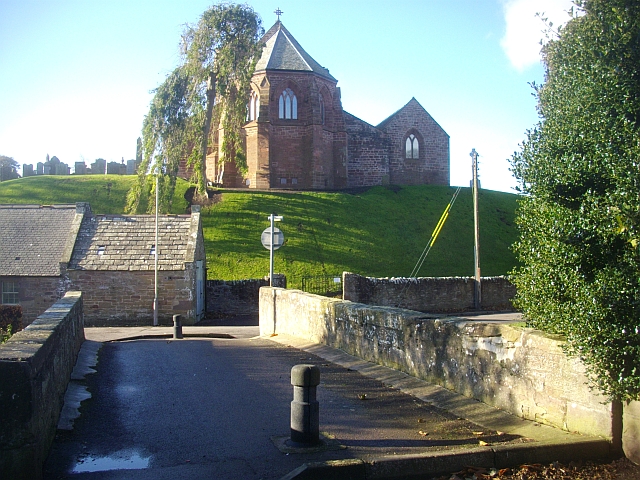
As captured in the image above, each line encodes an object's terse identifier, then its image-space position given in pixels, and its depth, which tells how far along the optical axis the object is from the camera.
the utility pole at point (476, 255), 33.41
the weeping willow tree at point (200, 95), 42.94
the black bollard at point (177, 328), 19.37
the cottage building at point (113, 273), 27.75
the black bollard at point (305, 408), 6.21
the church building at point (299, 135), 53.00
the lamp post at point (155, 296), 27.11
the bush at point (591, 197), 5.66
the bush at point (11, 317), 22.48
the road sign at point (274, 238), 23.11
